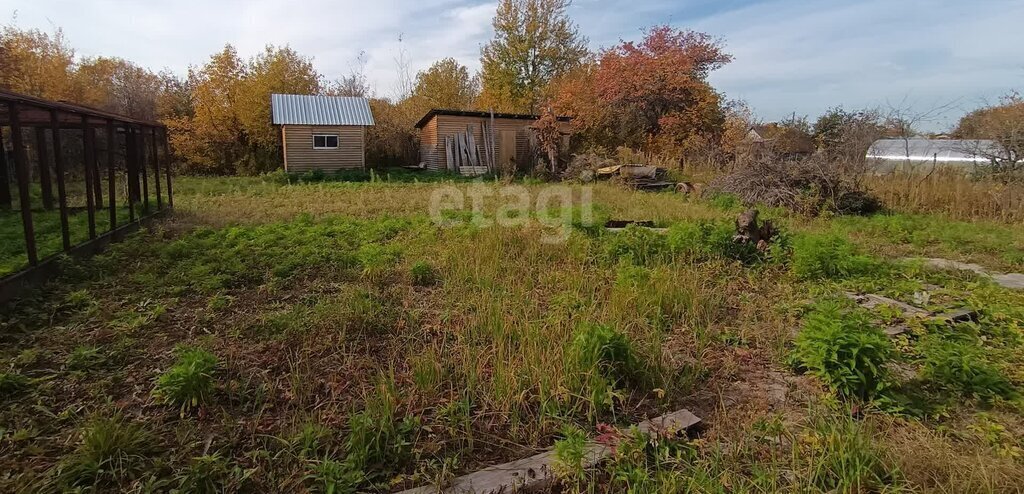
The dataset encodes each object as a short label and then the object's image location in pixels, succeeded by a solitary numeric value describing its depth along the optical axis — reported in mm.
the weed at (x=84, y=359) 2846
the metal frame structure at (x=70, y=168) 4242
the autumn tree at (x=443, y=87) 27406
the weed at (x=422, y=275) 4672
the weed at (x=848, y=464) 1861
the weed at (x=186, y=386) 2465
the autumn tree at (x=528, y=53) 24547
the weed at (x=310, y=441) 2125
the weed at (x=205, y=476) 1890
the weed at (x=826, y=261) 4711
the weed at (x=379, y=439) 2084
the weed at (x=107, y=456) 1921
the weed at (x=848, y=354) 2482
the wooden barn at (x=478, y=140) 18734
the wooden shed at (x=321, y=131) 17516
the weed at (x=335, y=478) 1899
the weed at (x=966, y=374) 2541
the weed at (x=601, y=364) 2547
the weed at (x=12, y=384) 2527
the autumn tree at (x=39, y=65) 17969
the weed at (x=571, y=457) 1943
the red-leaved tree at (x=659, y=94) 15273
